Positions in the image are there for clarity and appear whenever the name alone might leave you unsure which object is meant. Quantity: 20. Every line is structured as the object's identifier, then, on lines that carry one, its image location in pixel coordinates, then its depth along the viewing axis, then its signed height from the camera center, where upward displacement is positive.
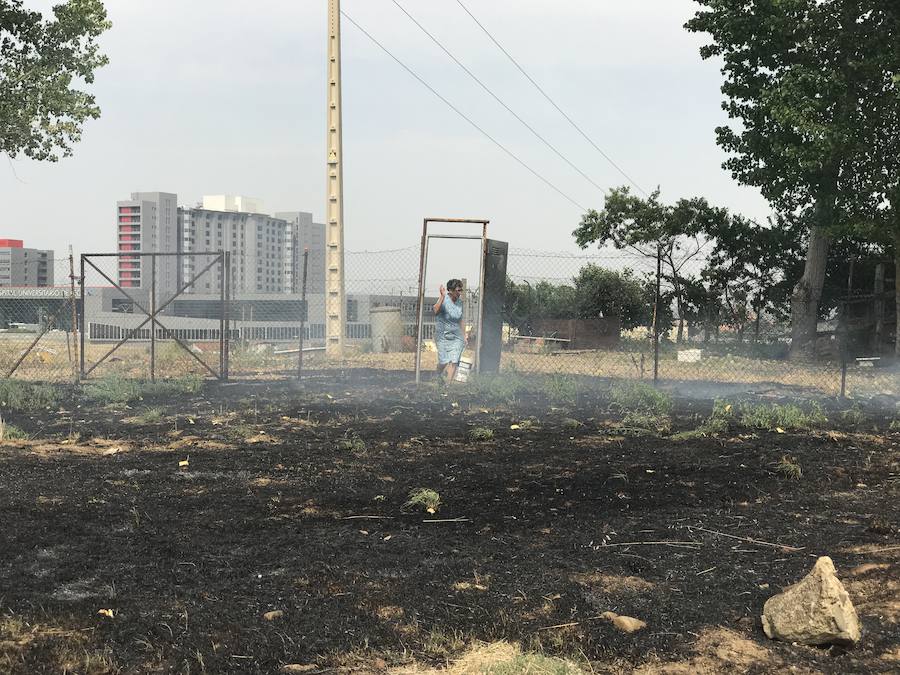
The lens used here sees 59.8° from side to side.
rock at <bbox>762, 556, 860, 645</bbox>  3.23 -1.21
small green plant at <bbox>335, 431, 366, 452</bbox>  7.56 -1.23
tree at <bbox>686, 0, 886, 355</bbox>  16.34 +4.91
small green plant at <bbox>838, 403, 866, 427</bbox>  9.51 -1.14
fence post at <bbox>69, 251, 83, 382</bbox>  13.27 +0.37
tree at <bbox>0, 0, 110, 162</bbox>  12.12 +3.77
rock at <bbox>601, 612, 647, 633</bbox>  3.47 -1.35
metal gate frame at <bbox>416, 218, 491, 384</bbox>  12.52 +0.91
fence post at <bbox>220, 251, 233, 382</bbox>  12.91 +0.21
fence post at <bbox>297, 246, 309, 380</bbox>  13.07 +0.16
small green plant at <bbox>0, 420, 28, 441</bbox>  8.09 -1.26
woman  12.36 -0.15
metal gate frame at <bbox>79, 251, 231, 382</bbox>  12.77 +0.07
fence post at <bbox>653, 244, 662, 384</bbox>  11.90 +0.21
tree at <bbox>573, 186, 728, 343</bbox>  22.45 +2.99
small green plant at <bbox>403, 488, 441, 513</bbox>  5.47 -1.28
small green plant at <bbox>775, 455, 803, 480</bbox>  6.43 -1.20
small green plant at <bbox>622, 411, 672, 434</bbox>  8.65 -1.15
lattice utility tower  18.09 +2.59
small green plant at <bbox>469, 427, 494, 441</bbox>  8.20 -1.19
